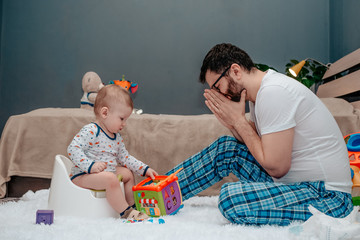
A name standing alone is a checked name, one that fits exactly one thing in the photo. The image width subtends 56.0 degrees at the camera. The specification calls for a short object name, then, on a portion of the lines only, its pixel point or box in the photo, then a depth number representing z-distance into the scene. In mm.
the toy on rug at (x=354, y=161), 1224
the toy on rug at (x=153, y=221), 1097
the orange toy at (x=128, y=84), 2938
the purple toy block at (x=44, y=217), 1108
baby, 1271
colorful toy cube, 1205
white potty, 1257
